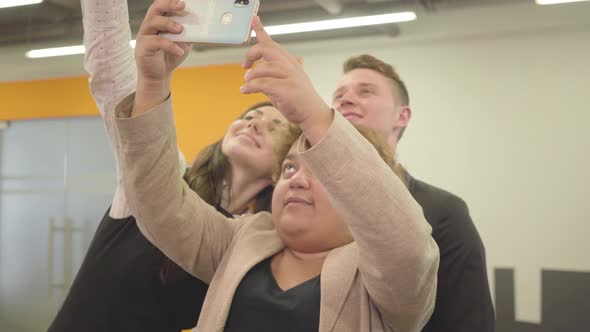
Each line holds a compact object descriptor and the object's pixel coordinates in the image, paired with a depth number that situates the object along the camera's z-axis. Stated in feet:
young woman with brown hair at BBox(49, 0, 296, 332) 4.23
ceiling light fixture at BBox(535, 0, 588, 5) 14.31
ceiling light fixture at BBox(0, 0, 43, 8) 15.21
